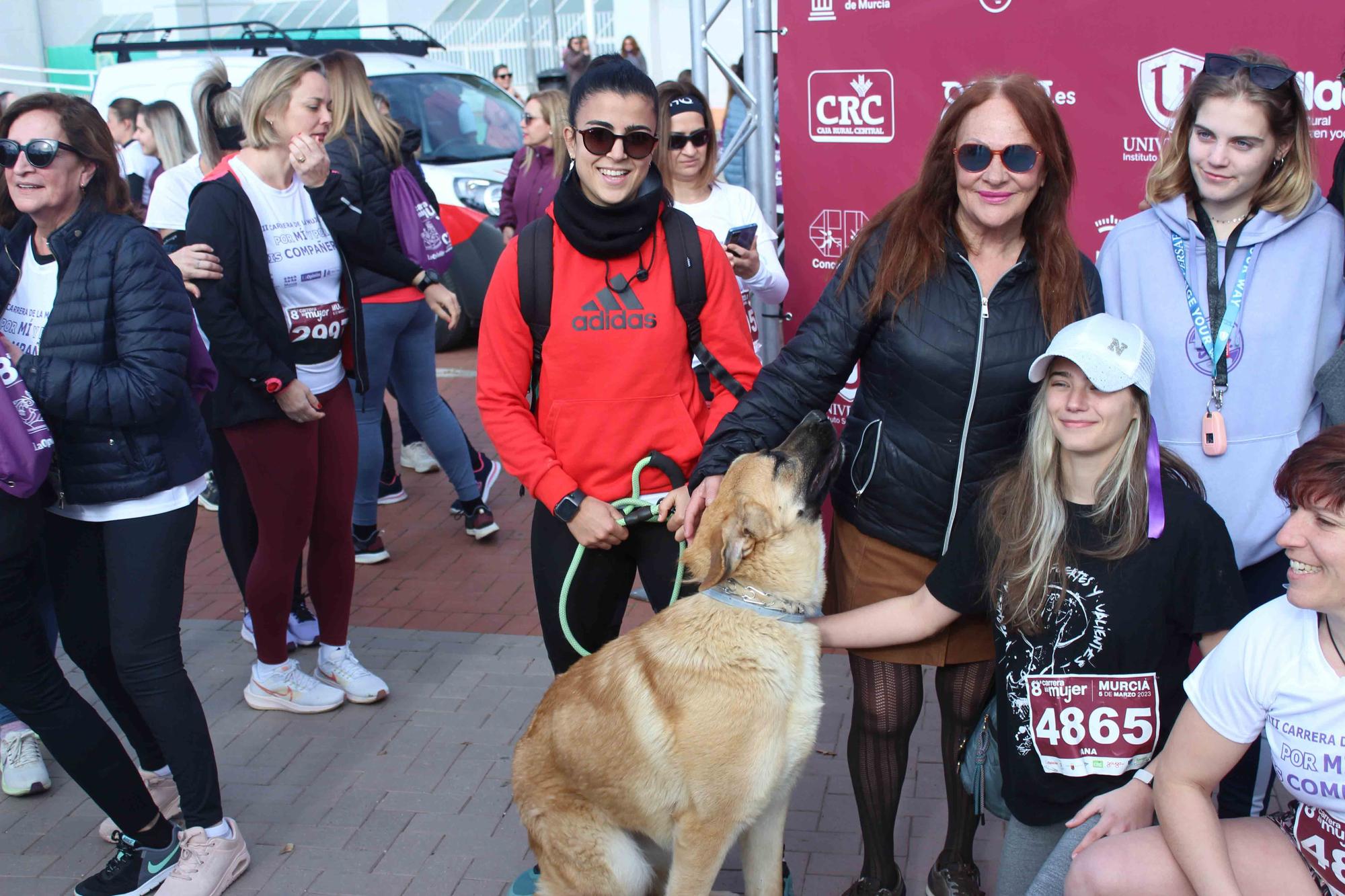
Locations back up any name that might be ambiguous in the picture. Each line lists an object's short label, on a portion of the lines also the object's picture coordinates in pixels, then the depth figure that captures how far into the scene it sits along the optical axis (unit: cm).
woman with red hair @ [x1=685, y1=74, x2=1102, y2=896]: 276
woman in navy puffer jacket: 317
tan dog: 275
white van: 1041
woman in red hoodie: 300
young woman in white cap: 261
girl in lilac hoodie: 284
